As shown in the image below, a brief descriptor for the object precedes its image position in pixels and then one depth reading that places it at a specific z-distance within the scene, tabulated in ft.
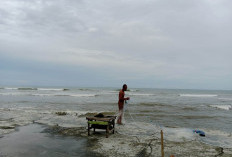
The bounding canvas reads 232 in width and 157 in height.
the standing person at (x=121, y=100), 32.85
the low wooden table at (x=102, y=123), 25.20
